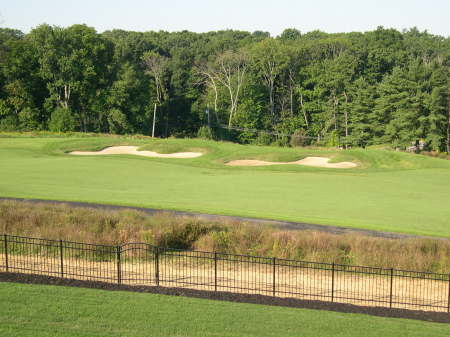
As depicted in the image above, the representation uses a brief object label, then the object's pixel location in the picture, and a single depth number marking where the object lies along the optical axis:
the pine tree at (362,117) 81.69
